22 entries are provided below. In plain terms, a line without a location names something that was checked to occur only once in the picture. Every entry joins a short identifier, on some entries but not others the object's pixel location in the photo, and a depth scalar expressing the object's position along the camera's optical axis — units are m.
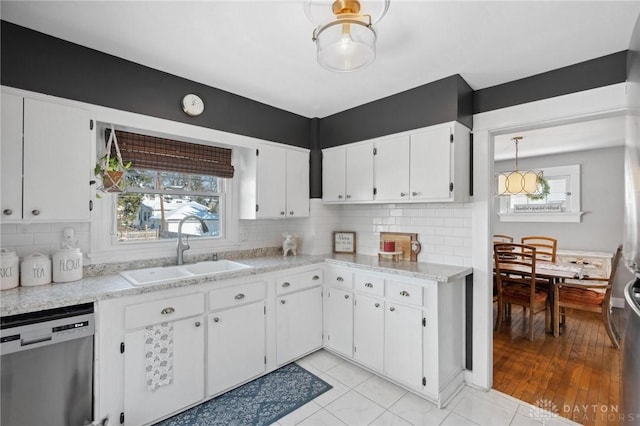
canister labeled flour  1.96
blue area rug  2.07
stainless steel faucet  2.62
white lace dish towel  1.95
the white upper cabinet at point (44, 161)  1.74
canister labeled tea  1.84
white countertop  1.60
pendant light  4.07
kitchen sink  2.31
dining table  3.40
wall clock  2.52
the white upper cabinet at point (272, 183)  3.01
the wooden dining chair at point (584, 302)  3.24
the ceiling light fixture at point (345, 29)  1.42
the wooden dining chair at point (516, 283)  3.46
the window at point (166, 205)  2.53
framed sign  3.47
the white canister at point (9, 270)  1.76
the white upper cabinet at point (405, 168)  2.45
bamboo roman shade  2.41
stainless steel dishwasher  1.50
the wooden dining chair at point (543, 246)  4.21
